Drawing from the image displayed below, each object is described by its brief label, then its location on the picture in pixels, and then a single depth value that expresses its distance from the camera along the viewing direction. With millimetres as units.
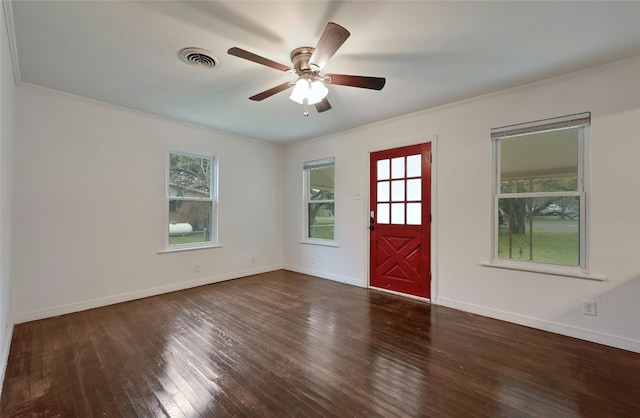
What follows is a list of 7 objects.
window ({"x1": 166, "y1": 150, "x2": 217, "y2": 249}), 4176
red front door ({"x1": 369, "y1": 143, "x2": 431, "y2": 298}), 3742
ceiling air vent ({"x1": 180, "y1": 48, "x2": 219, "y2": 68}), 2302
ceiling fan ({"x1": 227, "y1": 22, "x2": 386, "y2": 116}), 2018
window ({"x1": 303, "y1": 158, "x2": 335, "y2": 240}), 4965
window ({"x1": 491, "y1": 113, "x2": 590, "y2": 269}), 2748
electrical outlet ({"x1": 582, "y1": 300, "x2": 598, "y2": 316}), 2578
